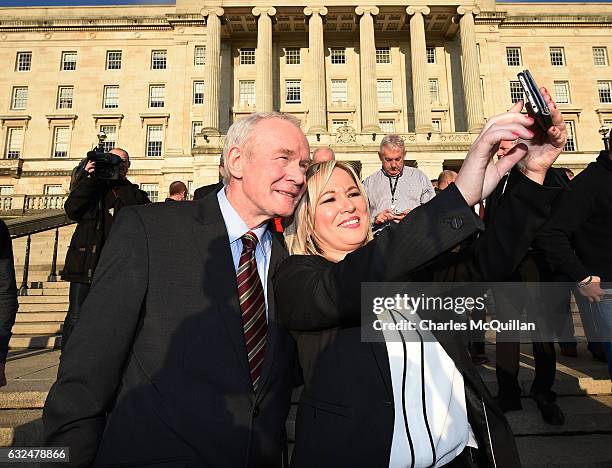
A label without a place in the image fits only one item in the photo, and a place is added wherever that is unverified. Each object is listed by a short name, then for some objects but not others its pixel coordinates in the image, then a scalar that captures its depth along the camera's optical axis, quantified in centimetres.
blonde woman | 134
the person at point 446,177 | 597
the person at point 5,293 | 365
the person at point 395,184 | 577
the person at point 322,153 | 501
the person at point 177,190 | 761
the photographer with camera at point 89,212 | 496
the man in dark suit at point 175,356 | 162
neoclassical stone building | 3712
